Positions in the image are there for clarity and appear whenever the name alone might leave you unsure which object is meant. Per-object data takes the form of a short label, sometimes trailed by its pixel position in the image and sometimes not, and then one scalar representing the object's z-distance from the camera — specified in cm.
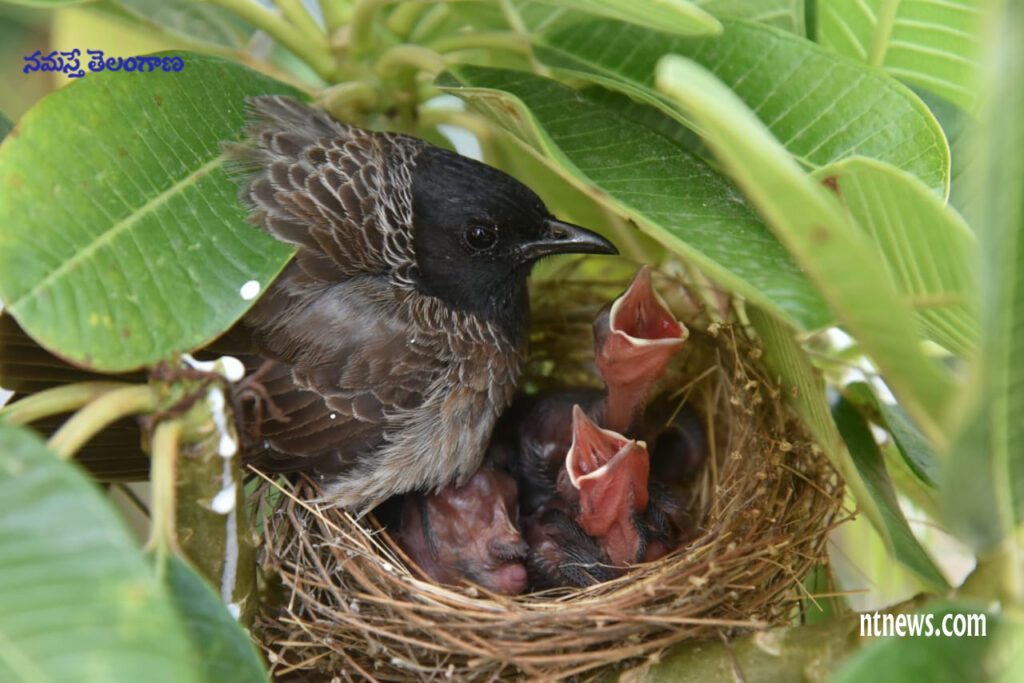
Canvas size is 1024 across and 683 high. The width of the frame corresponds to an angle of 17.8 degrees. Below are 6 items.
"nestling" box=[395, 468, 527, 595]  55
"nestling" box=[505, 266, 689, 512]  55
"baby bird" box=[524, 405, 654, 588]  54
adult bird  54
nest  52
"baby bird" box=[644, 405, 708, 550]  58
